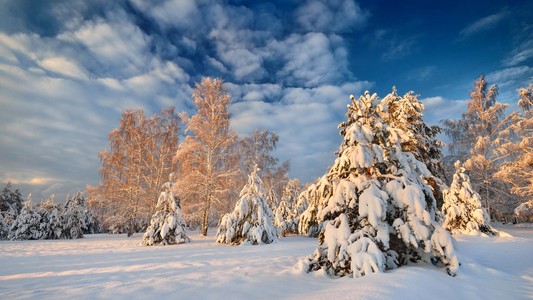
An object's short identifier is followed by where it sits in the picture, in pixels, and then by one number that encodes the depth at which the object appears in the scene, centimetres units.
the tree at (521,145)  1409
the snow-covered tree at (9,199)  3284
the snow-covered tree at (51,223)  1977
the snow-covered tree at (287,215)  2072
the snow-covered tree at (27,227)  1916
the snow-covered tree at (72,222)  2016
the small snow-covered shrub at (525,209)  1429
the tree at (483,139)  2041
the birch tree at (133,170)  1988
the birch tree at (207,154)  1705
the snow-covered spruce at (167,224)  1310
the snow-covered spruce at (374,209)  489
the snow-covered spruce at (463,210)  1341
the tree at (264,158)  2603
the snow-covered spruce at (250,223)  1277
